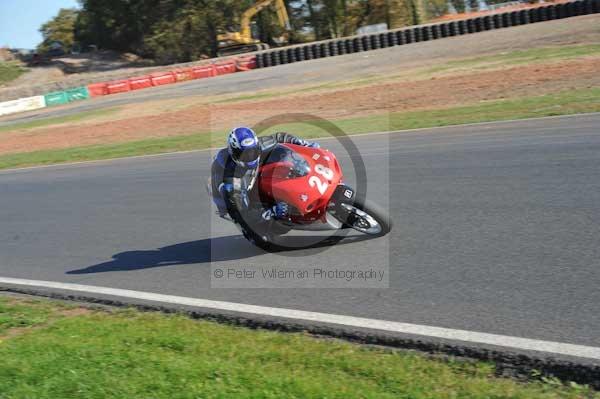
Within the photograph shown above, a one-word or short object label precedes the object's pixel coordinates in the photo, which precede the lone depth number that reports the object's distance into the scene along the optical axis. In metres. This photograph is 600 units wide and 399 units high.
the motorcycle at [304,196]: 6.63
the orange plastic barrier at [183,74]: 42.22
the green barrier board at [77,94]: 42.00
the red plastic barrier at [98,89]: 42.44
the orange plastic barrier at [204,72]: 41.81
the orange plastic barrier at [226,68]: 41.62
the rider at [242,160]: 6.55
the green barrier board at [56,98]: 41.56
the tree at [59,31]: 85.69
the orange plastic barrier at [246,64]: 40.91
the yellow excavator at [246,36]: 51.12
